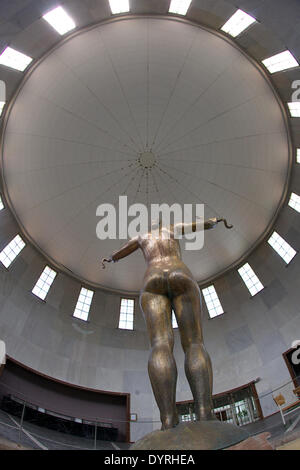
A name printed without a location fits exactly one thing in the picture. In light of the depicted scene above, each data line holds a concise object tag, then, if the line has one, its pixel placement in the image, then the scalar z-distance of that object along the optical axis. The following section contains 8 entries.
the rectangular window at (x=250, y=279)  21.25
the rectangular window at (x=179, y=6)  14.20
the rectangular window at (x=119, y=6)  14.59
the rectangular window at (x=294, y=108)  16.80
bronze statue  5.27
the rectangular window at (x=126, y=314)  22.20
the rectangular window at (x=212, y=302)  21.86
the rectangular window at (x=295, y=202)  19.69
